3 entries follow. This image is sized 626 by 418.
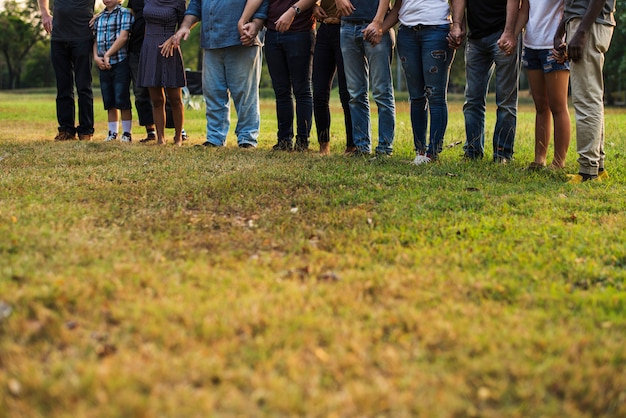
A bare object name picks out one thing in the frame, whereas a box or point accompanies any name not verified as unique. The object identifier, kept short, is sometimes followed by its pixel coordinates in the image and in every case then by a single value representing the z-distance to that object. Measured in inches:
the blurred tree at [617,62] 1323.8
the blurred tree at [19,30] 2465.6
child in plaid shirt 324.5
